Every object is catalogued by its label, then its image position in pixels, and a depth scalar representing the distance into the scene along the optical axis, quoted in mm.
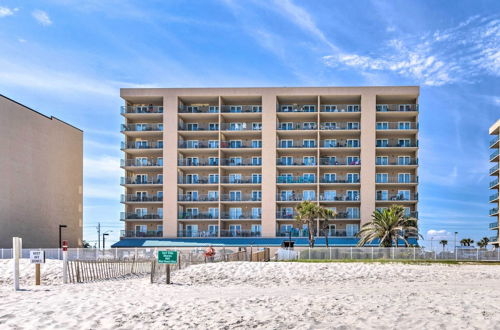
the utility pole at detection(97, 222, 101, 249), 106431
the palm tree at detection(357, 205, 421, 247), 54281
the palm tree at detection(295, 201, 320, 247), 62906
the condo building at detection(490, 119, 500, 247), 74375
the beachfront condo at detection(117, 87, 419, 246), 70500
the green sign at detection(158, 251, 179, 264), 26047
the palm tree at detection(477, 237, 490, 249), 103988
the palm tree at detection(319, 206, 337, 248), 63312
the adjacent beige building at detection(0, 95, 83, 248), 60938
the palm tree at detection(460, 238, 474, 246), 111062
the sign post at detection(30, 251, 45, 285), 24969
